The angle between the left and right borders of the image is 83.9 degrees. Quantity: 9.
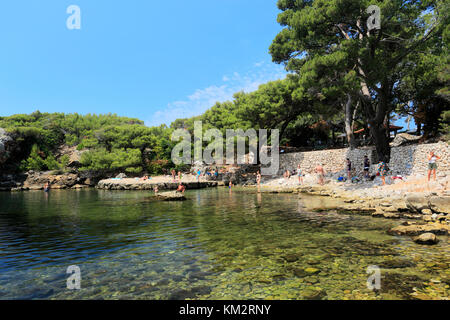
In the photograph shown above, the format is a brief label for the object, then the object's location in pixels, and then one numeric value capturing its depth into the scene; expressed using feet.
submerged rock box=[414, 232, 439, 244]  21.08
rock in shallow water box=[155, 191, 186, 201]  60.54
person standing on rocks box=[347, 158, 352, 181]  75.41
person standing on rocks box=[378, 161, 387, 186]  58.25
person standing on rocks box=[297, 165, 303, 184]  83.15
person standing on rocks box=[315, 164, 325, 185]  77.30
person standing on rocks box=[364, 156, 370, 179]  69.97
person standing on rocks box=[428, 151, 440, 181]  46.49
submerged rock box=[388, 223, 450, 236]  24.35
